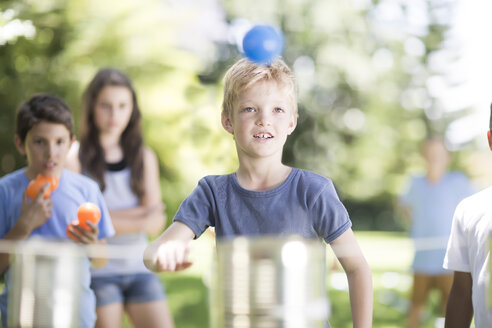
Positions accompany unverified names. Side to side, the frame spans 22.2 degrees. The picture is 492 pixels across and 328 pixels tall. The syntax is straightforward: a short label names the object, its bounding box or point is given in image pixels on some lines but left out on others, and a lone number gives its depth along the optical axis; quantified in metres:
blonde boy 4.62
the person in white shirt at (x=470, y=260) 4.65
